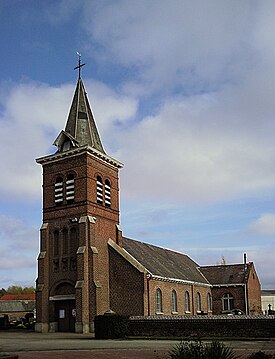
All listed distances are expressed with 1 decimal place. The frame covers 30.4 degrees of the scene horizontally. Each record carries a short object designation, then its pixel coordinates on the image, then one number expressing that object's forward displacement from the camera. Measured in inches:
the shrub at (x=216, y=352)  454.9
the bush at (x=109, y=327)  1258.6
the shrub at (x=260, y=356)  519.2
